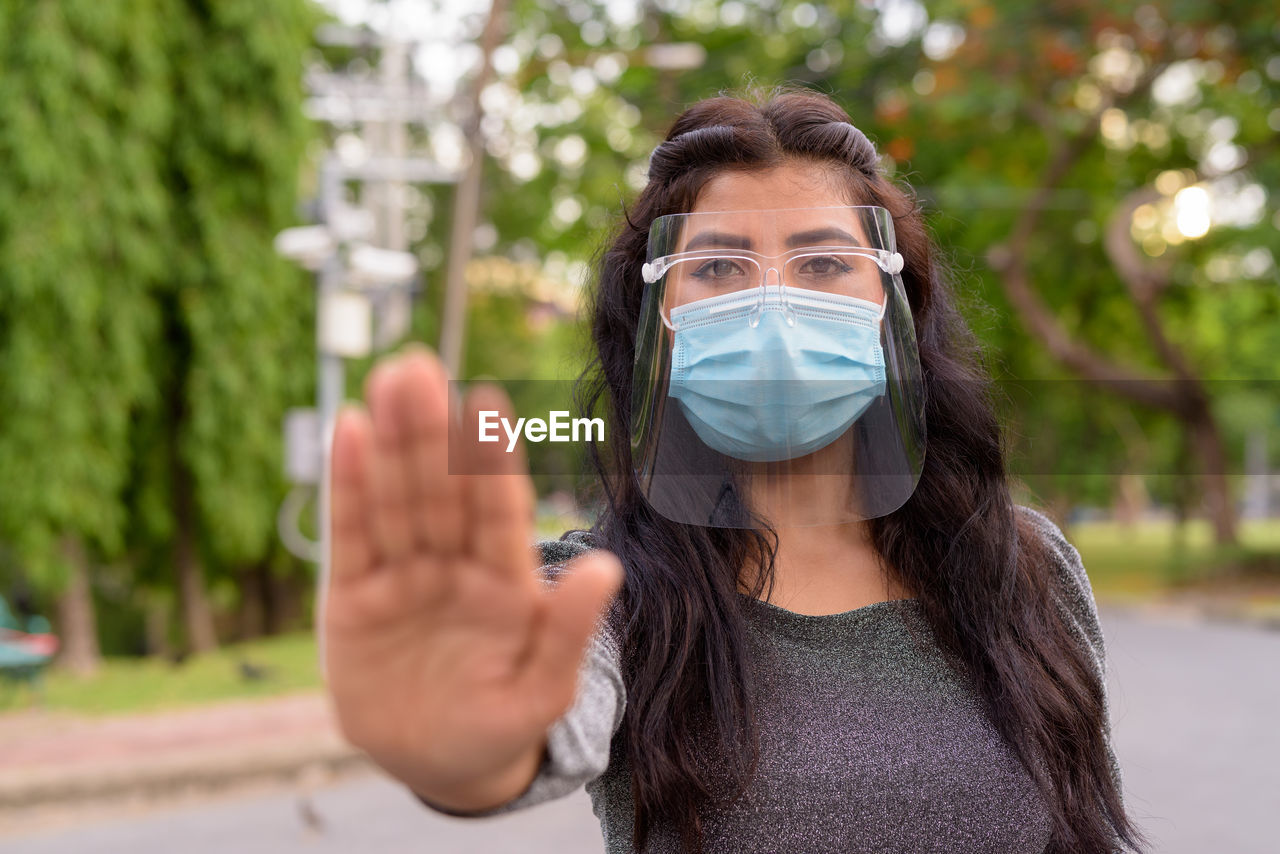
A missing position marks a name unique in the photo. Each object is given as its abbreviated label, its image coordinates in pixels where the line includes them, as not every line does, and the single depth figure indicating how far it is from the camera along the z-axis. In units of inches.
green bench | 267.4
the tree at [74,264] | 296.0
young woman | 50.6
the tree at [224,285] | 333.7
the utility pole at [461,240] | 302.7
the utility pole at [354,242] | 267.3
